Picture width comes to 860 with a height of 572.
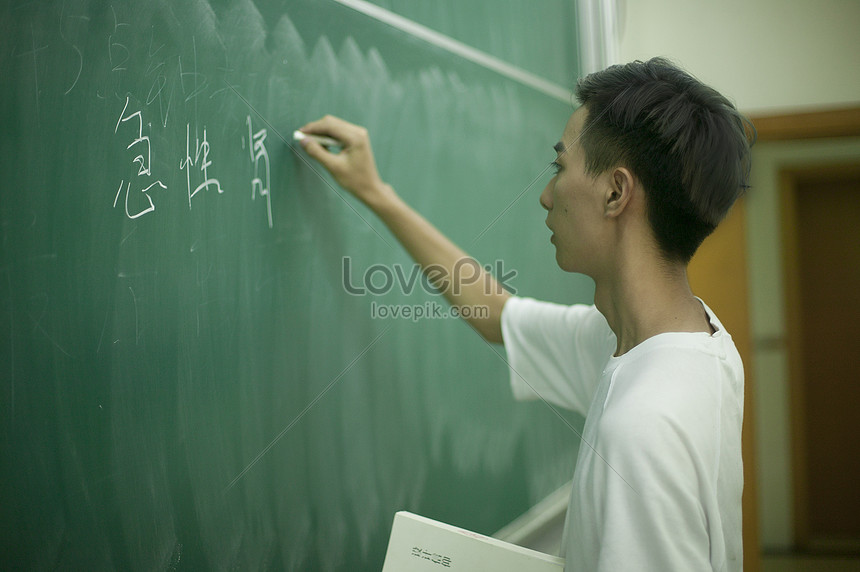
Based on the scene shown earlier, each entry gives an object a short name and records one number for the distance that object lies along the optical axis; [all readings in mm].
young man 743
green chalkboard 763
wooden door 3395
